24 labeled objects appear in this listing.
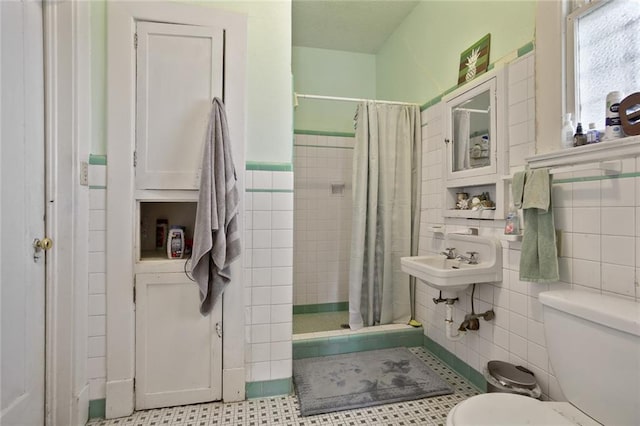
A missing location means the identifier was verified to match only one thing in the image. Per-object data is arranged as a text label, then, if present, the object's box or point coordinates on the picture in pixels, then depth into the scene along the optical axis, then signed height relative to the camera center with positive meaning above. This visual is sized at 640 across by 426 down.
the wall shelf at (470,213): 1.67 +0.01
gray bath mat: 1.61 -0.99
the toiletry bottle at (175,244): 1.62 -0.17
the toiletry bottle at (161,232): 1.84 -0.12
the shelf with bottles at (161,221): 1.85 -0.05
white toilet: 0.88 -0.50
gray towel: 1.43 -0.02
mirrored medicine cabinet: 1.61 +0.41
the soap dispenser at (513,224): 1.49 -0.05
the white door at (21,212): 1.12 +0.00
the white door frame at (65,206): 1.34 +0.03
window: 1.15 +0.66
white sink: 1.54 -0.30
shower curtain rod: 2.25 +0.86
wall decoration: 1.72 +0.93
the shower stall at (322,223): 2.85 -0.09
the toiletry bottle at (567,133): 1.27 +0.35
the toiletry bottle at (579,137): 1.21 +0.31
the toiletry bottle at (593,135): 1.18 +0.32
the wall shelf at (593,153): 1.00 +0.23
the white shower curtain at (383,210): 2.28 +0.03
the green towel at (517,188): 1.38 +0.12
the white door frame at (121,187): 1.50 +0.13
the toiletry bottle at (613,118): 1.10 +0.36
